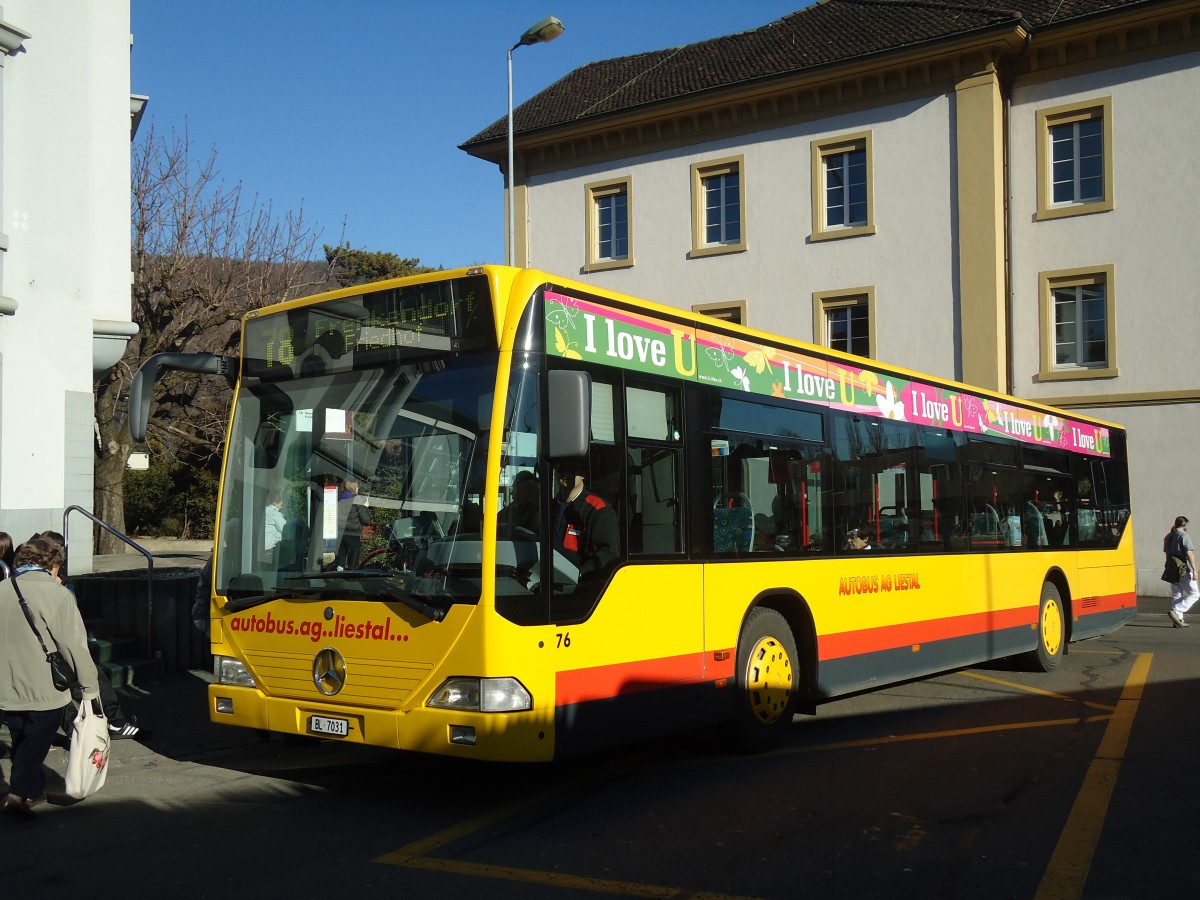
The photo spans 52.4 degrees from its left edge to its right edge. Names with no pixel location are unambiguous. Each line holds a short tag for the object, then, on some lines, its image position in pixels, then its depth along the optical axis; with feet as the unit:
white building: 46.50
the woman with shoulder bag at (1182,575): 61.72
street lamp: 63.26
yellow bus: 21.29
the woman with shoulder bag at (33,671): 21.88
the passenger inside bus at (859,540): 32.19
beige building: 77.77
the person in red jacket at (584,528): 22.26
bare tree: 94.27
